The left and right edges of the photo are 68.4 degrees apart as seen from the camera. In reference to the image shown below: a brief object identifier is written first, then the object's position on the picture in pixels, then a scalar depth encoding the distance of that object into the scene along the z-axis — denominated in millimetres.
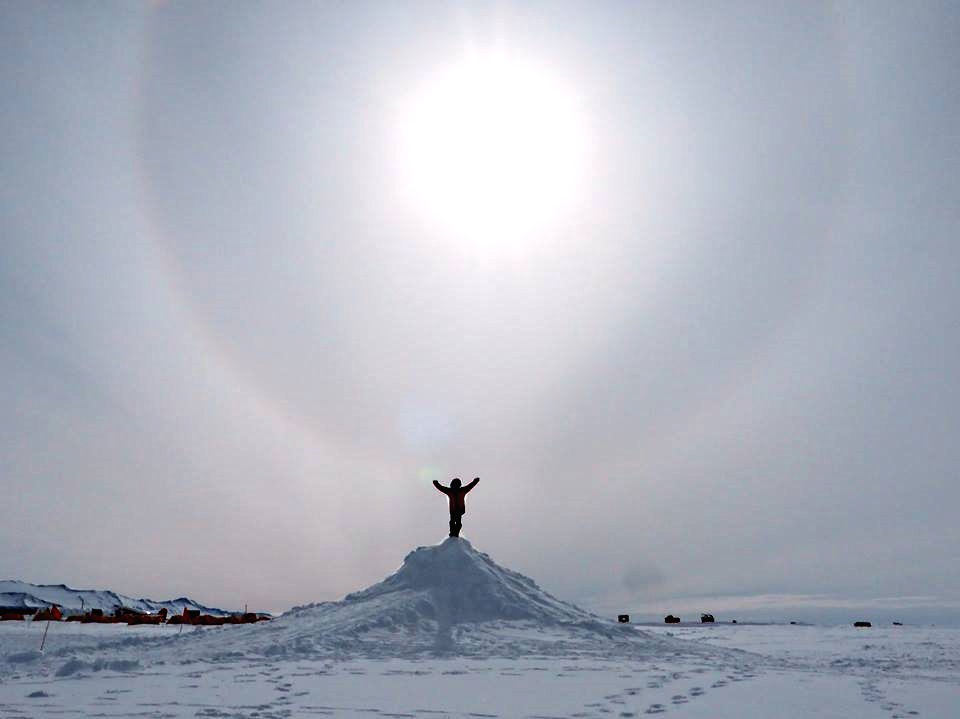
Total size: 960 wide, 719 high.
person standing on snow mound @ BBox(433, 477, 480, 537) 30484
